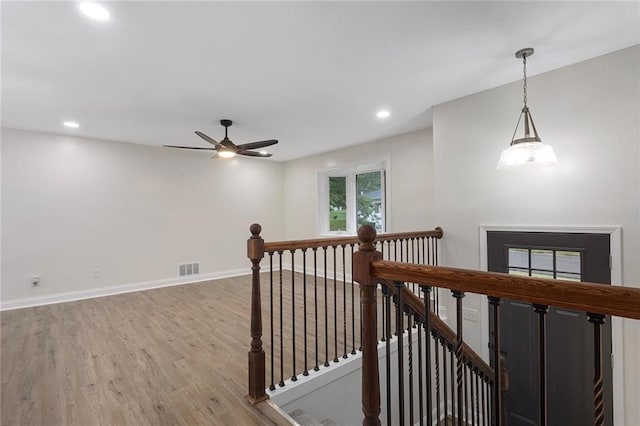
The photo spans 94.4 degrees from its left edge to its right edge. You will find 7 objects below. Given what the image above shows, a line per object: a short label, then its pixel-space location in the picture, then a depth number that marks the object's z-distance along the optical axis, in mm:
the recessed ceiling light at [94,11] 1812
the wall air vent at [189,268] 5462
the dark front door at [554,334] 2447
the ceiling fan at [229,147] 3691
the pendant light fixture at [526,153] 2371
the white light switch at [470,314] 3137
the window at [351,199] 5336
